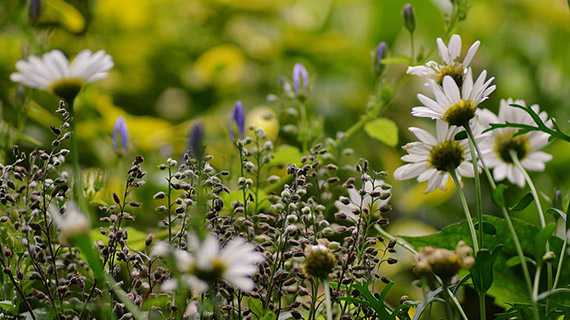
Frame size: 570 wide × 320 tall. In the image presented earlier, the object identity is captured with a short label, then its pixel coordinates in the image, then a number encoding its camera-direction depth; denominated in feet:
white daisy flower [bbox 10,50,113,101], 3.34
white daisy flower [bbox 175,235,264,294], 3.22
